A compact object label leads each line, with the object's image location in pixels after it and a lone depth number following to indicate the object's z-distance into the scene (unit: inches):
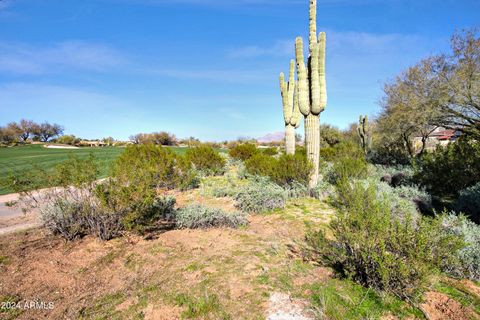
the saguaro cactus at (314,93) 337.1
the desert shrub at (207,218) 200.8
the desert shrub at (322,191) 283.4
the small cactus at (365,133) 821.4
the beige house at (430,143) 1048.0
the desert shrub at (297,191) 294.5
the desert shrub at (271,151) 691.9
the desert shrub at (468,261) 124.3
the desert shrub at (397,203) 201.3
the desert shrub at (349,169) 337.4
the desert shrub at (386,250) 100.6
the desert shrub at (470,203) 219.8
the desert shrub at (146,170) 175.0
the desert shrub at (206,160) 482.0
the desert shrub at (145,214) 167.0
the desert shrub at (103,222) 171.3
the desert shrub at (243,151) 633.0
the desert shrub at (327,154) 537.3
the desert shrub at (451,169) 267.0
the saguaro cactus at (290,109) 487.5
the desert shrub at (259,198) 249.8
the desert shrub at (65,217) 171.9
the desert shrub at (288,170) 313.1
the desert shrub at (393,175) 352.8
